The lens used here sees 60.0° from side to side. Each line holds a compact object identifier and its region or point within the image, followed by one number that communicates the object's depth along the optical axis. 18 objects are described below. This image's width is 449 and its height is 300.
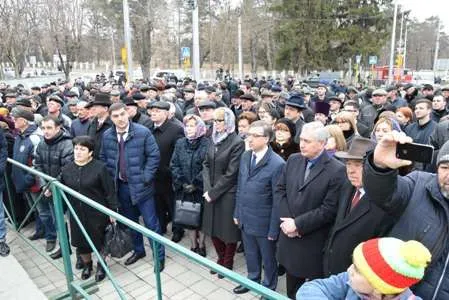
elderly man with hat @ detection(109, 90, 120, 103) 7.93
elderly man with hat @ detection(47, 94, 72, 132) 6.42
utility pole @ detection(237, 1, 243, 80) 31.07
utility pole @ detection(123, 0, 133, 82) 18.83
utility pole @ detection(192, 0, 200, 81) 14.41
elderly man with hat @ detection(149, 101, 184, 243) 5.25
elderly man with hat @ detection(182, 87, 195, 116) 8.76
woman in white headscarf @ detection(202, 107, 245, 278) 4.18
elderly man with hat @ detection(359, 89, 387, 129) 7.93
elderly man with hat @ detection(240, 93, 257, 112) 7.46
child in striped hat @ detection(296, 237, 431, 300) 1.69
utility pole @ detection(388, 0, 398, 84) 23.91
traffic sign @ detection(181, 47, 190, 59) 17.92
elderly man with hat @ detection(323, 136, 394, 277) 2.63
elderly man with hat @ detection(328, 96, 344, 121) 7.59
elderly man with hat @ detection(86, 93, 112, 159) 5.27
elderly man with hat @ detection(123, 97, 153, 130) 5.74
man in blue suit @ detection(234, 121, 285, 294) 3.72
